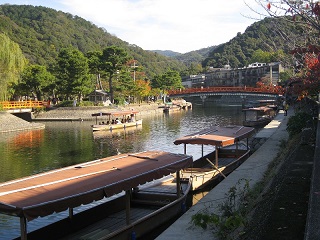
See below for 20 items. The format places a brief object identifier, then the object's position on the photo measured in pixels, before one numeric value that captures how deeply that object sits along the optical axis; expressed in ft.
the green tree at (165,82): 329.93
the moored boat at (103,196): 29.55
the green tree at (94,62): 227.12
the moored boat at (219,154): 58.43
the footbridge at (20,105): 178.81
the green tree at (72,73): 208.44
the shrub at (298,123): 77.77
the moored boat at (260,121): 156.74
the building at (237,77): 367.15
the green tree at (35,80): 214.07
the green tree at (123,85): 238.07
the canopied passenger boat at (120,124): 145.28
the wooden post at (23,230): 29.11
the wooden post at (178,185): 46.45
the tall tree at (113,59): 222.89
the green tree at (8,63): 164.55
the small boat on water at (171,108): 272.31
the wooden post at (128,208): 37.86
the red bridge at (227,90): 255.91
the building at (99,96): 242.47
